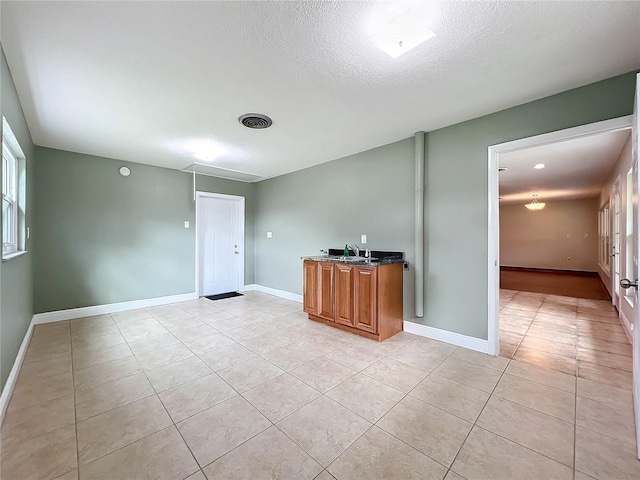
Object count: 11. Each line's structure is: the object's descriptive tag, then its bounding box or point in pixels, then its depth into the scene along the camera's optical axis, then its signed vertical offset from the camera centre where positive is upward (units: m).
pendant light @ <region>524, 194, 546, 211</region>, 7.86 +1.04
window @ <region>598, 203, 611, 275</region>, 6.02 +0.08
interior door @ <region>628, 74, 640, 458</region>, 1.52 -0.30
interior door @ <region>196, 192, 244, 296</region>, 5.29 -0.06
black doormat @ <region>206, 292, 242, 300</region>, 5.09 -1.09
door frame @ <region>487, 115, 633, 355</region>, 2.68 -0.13
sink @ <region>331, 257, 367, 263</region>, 3.35 -0.25
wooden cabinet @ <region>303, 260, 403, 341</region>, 3.06 -0.71
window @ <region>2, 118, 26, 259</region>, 2.37 +0.46
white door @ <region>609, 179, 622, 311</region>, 4.21 -0.08
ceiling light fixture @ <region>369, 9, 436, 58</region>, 1.51 +1.23
